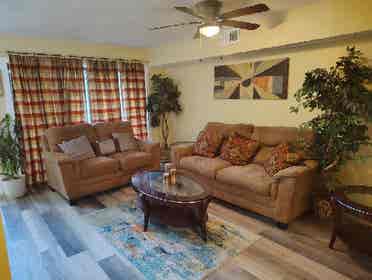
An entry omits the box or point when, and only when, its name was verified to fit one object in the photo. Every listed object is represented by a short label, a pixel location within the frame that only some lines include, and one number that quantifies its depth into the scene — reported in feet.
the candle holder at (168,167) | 9.63
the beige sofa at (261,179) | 8.52
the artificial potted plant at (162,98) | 16.30
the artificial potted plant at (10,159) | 11.44
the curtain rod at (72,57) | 12.14
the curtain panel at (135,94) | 15.92
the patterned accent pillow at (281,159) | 9.27
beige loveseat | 10.73
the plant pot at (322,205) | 9.03
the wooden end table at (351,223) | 6.73
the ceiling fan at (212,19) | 8.01
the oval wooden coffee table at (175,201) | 7.76
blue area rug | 6.82
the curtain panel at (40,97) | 12.37
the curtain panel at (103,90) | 14.67
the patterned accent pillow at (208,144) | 12.25
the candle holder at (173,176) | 9.02
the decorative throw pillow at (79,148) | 11.61
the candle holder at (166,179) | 8.96
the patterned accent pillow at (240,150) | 11.05
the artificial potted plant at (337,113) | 7.97
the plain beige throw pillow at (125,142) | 13.73
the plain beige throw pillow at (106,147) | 12.94
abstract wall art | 11.21
